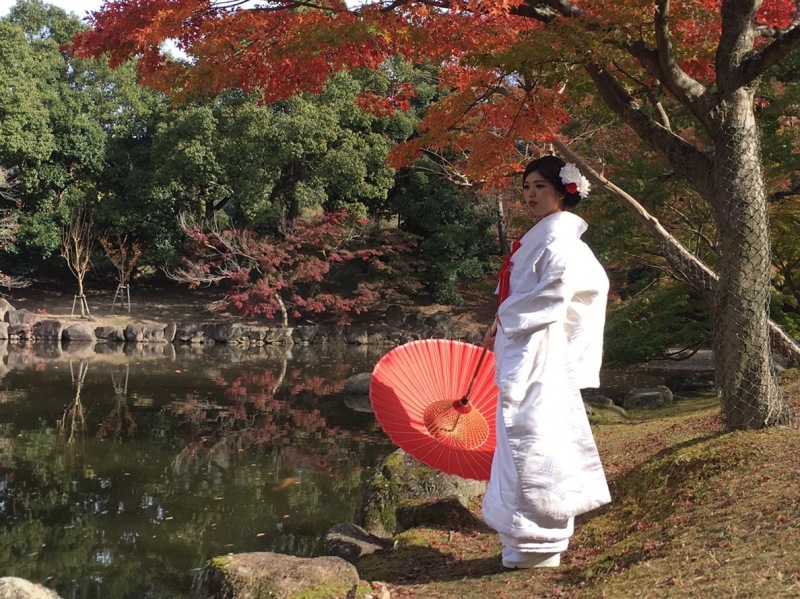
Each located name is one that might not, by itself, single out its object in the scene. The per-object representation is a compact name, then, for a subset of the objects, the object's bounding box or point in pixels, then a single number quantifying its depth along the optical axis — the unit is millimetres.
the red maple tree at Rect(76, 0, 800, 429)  4301
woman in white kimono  3266
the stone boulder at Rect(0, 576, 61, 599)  3045
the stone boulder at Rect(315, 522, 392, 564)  4242
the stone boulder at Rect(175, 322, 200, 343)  18203
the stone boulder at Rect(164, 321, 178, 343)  18062
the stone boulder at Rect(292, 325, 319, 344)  19094
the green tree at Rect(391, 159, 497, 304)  21062
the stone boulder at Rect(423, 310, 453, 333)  20225
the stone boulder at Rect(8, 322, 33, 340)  17062
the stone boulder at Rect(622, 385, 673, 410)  9594
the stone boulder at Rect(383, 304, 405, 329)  20703
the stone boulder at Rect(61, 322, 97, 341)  17344
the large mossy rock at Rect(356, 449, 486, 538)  5023
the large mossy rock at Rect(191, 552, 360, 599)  3180
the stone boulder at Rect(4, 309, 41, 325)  17547
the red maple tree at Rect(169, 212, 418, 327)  19172
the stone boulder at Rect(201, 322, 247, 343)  18406
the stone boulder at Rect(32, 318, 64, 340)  17312
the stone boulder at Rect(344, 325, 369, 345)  19438
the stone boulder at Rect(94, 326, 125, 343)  17828
